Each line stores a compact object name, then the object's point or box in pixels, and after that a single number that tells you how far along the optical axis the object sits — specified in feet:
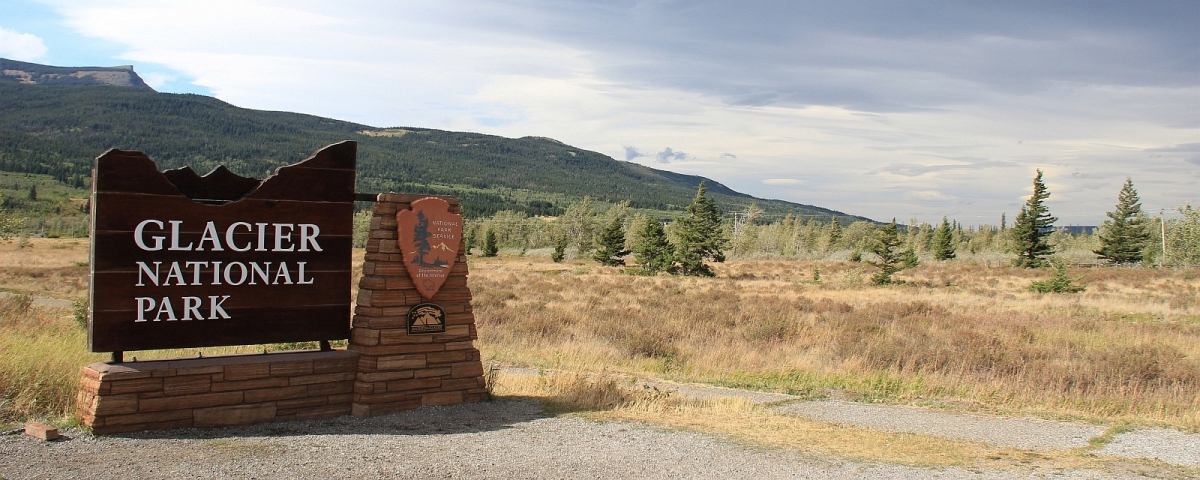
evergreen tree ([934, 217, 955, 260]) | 217.56
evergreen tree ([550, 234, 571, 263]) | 204.44
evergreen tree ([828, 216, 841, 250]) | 321.56
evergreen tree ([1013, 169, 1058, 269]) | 182.98
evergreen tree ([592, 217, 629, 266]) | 186.91
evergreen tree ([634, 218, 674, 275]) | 153.28
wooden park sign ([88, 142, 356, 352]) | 21.99
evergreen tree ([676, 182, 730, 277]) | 150.10
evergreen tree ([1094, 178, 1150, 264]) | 199.72
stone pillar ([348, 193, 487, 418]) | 25.63
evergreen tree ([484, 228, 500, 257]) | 240.32
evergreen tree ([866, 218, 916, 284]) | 126.00
